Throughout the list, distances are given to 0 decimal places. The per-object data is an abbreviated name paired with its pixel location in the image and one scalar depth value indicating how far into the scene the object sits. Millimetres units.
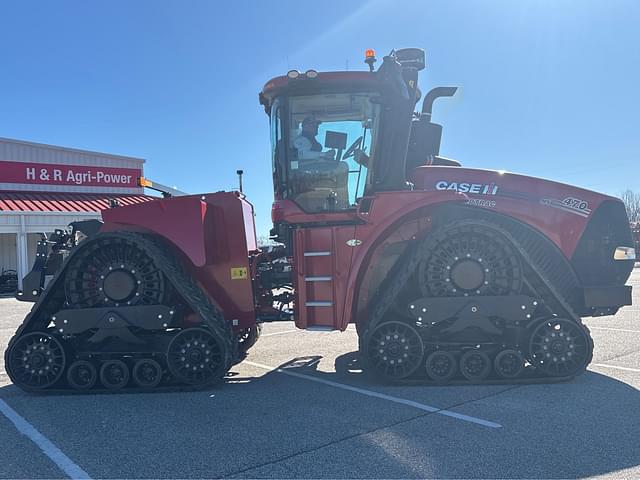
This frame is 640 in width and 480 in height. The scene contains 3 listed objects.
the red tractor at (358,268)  5141
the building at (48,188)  19734
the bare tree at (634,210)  53156
